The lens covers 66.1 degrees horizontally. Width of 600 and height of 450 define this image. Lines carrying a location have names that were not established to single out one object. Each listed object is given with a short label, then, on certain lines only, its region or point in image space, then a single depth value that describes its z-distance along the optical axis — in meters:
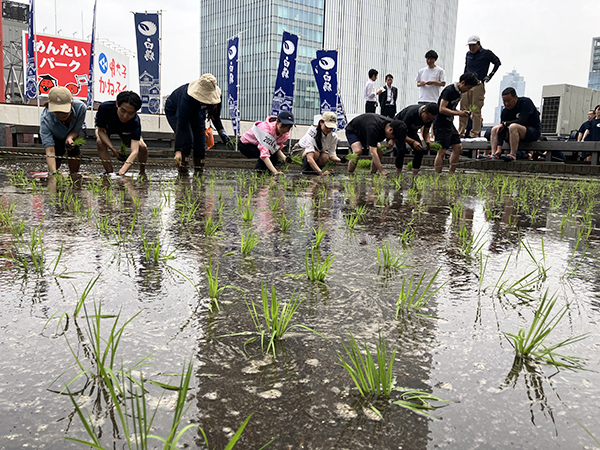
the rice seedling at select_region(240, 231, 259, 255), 2.10
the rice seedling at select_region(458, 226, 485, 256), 2.25
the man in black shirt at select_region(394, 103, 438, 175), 7.20
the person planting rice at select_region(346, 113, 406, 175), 7.05
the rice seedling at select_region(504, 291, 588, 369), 1.11
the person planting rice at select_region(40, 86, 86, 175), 5.72
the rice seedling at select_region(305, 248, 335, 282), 1.71
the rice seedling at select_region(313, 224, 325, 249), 2.27
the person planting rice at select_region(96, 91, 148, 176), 6.03
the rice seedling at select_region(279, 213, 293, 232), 2.71
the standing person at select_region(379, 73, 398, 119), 12.42
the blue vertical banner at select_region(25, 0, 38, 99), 13.05
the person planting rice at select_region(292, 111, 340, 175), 7.29
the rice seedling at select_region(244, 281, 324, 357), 1.17
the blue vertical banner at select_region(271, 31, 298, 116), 14.74
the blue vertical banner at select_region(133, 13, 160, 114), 14.96
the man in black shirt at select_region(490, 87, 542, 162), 8.95
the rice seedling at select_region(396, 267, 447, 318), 1.44
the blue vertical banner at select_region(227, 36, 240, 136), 14.46
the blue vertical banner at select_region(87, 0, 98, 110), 12.65
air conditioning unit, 20.12
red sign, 19.39
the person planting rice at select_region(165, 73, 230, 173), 6.52
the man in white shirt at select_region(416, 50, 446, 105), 9.08
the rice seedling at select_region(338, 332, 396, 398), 0.94
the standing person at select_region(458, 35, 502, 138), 8.85
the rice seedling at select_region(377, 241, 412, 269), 1.95
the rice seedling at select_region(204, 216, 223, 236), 2.46
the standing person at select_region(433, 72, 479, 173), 7.38
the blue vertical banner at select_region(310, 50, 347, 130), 15.32
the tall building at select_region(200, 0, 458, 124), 69.69
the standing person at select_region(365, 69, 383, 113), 11.45
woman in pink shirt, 6.98
